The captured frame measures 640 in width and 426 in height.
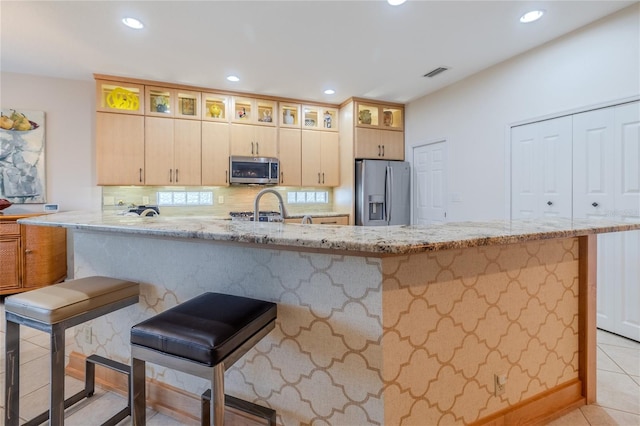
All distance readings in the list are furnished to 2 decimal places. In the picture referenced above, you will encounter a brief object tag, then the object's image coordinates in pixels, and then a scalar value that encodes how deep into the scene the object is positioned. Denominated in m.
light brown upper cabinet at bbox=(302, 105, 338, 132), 4.95
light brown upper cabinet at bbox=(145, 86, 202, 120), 4.06
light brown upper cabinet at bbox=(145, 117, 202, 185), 4.06
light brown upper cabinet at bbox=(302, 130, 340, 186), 4.93
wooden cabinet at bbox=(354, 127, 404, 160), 4.80
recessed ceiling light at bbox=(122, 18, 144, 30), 2.63
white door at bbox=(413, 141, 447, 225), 4.35
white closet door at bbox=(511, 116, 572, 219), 2.95
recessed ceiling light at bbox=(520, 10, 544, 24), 2.56
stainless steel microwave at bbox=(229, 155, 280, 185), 4.45
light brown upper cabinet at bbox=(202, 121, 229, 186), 4.33
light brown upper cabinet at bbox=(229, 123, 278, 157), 4.50
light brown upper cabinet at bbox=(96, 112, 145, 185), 3.83
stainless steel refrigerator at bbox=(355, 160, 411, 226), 4.72
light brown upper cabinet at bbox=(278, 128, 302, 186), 4.79
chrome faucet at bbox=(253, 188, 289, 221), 1.69
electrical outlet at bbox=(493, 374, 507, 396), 1.42
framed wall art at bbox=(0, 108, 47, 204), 3.76
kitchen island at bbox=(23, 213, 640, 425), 1.14
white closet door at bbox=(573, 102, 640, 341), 2.50
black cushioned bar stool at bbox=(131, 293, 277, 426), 0.96
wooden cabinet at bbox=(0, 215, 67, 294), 3.38
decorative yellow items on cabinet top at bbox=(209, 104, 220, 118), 4.41
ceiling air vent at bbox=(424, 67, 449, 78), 3.67
